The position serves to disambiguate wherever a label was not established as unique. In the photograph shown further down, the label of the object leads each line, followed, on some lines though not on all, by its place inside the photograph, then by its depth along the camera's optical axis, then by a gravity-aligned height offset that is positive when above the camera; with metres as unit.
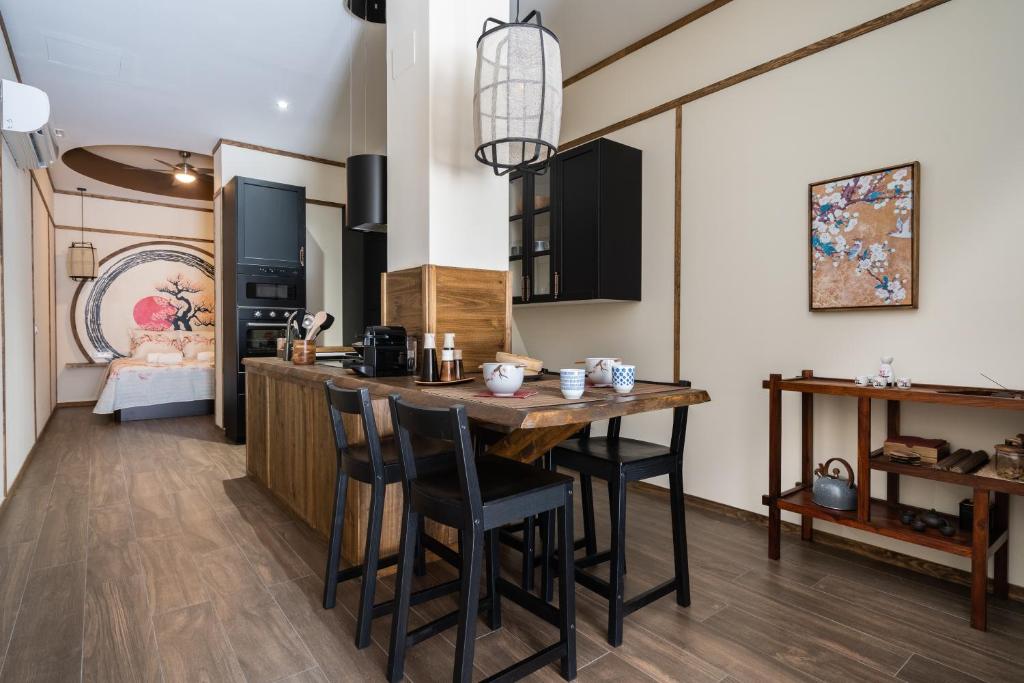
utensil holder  3.00 -0.11
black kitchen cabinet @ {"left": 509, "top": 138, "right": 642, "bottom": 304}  3.28 +0.71
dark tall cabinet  5.00 +0.62
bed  5.98 -0.64
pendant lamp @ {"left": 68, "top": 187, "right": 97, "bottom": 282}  7.00 +0.97
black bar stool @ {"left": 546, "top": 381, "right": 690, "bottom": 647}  1.75 -0.50
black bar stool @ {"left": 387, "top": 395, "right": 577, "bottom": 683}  1.34 -0.49
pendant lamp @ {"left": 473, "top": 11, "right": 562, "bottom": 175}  1.94 +0.93
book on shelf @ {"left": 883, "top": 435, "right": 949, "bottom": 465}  2.07 -0.46
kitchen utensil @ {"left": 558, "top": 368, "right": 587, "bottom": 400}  1.54 -0.14
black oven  5.07 +0.03
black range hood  3.14 +0.87
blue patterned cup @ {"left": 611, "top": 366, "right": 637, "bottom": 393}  1.67 -0.14
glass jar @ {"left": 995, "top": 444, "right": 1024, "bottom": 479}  1.85 -0.45
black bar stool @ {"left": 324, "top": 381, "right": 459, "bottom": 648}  1.71 -0.48
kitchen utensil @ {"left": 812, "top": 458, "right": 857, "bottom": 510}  2.32 -0.70
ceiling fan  6.03 +1.94
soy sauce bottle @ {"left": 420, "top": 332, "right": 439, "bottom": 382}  1.99 -0.10
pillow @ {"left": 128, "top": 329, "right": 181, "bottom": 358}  7.34 -0.14
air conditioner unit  2.80 +1.21
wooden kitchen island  1.49 -0.44
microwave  5.05 +0.46
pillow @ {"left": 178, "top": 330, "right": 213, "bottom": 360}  7.52 -0.13
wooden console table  1.89 -0.66
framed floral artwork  2.33 +0.45
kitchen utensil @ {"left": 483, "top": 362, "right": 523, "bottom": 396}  1.58 -0.13
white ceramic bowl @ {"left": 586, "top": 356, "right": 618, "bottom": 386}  1.83 -0.13
